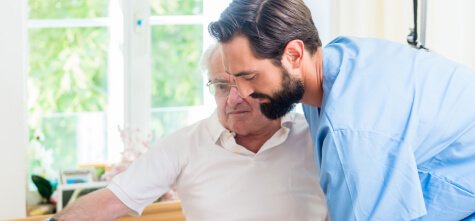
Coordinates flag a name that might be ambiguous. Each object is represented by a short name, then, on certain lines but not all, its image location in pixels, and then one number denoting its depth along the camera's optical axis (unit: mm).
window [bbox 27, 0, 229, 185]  3041
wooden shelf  2573
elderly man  1935
